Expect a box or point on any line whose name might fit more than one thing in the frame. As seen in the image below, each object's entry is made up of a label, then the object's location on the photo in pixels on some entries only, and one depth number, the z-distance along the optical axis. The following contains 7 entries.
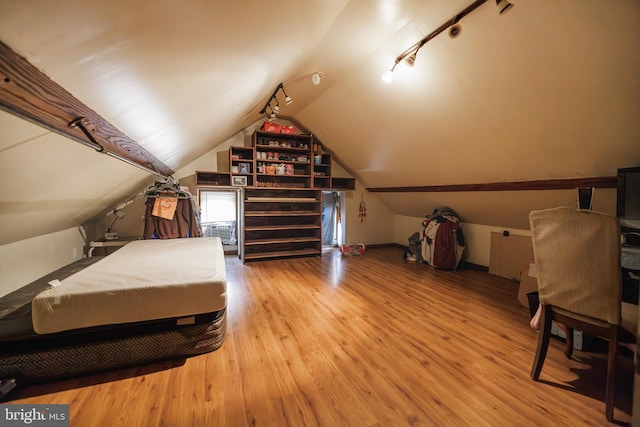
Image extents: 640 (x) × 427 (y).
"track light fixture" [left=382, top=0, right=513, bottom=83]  1.44
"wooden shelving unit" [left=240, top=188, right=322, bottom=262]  4.48
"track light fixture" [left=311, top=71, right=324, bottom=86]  2.66
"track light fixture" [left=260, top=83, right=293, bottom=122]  2.97
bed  1.42
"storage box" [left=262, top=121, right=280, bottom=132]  4.38
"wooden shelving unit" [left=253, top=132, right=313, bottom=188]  4.55
